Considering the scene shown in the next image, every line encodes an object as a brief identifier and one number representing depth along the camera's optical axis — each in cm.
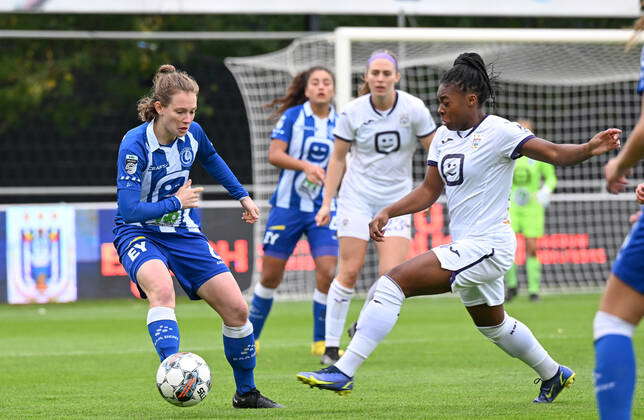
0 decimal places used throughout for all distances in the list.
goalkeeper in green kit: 3137
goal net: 3044
